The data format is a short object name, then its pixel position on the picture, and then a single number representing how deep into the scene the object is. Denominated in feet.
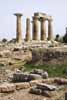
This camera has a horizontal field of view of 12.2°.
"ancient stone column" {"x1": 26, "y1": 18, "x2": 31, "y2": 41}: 173.45
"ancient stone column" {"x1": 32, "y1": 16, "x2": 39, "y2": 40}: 163.12
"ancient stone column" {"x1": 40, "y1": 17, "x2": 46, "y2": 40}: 166.52
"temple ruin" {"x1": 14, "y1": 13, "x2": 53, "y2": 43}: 161.48
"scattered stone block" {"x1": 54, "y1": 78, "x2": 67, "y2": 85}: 44.20
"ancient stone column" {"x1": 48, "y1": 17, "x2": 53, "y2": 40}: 178.81
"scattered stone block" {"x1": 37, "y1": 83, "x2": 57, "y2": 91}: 38.05
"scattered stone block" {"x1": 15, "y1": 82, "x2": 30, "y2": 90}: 40.98
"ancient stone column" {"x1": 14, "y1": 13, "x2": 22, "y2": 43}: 159.43
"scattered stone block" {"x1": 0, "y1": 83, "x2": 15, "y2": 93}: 38.91
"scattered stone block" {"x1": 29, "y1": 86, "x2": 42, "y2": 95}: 38.06
